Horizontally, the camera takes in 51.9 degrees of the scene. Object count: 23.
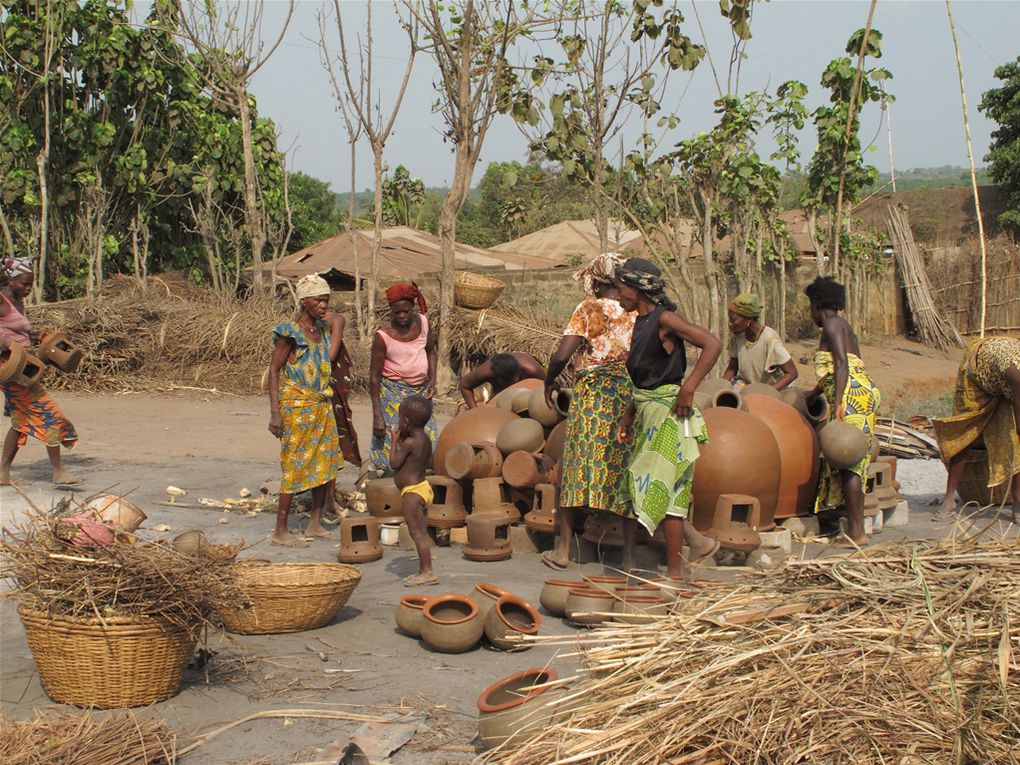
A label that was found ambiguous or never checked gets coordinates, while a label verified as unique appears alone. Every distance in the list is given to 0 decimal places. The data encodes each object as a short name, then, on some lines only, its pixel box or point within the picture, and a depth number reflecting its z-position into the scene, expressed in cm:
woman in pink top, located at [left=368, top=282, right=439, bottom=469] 711
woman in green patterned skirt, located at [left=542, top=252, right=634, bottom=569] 580
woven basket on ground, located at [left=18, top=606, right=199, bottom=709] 371
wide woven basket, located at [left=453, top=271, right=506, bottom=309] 1471
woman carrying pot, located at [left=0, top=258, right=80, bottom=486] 771
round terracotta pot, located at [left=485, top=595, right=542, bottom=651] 445
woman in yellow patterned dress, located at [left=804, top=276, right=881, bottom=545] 662
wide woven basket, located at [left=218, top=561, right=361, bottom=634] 460
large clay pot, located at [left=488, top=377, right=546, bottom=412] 750
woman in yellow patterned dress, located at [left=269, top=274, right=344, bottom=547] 657
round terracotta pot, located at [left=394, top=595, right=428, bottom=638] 471
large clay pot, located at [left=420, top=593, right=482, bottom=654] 449
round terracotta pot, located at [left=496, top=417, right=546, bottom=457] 672
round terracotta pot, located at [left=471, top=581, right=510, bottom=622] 470
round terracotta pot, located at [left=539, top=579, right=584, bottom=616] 489
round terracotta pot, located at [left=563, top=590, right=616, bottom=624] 461
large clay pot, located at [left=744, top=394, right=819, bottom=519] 662
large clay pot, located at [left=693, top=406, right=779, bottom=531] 617
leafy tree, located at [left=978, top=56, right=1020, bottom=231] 2762
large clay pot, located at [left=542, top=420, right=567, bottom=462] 666
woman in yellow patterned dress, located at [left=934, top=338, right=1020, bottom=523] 705
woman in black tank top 536
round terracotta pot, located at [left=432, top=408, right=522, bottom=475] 699
